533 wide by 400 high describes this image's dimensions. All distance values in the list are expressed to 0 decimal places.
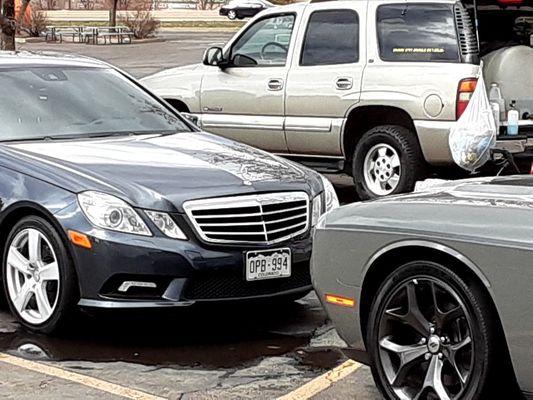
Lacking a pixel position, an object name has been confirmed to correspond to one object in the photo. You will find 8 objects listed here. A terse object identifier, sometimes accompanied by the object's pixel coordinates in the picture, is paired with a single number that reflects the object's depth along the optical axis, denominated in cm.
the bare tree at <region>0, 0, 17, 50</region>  1648
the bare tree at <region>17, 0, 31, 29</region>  1894
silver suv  1002
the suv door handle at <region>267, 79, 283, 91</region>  1105
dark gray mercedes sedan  589
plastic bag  947
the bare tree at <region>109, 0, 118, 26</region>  4082
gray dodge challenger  426
